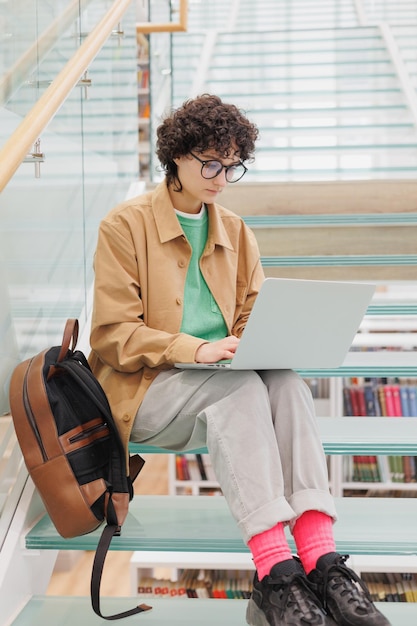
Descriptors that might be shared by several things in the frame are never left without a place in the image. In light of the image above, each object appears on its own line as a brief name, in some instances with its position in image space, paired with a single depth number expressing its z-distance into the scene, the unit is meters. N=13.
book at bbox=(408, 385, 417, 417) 4.47
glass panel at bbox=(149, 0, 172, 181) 3.94
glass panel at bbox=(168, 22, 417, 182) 4.70
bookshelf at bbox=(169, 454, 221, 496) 4.72
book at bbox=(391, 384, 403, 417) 4.51
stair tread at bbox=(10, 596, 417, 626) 1.65
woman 1.44
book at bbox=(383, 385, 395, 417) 4.52
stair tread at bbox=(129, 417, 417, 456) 1.92
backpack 1.63
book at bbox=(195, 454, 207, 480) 4.74
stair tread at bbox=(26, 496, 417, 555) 1.68
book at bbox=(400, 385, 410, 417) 4.49
